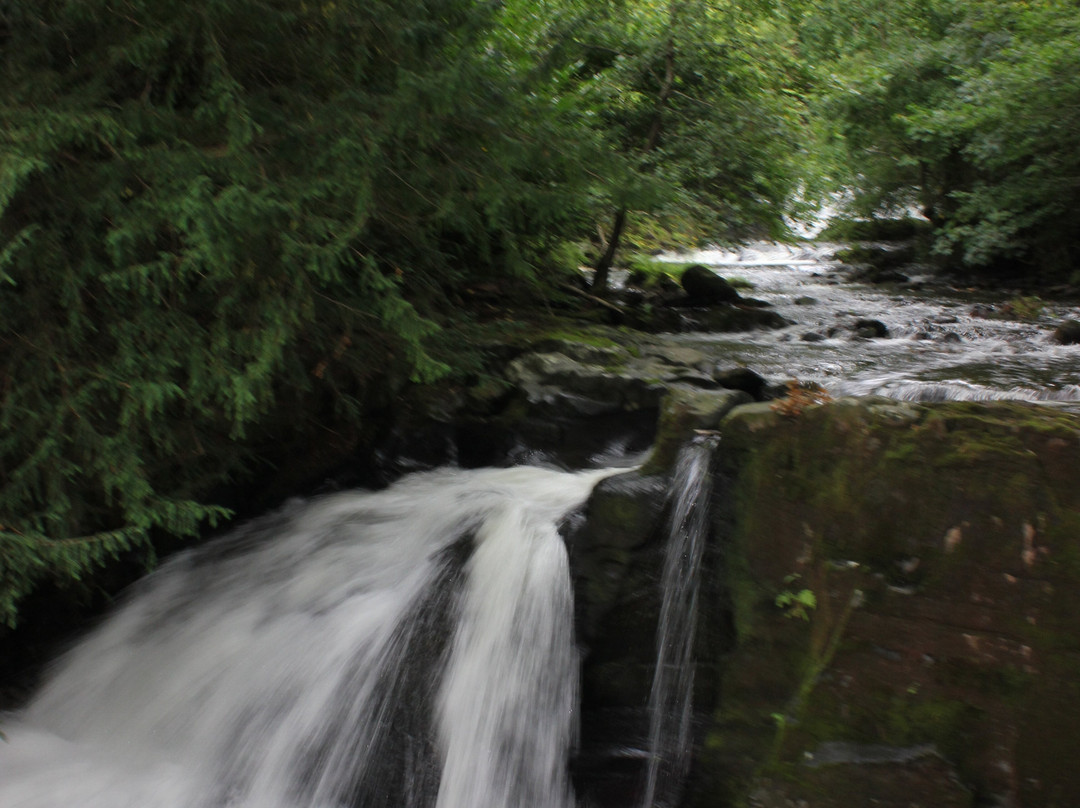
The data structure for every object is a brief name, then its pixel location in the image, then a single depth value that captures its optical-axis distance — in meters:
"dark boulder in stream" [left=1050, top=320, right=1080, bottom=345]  8.96
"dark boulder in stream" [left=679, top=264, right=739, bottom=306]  11.84
